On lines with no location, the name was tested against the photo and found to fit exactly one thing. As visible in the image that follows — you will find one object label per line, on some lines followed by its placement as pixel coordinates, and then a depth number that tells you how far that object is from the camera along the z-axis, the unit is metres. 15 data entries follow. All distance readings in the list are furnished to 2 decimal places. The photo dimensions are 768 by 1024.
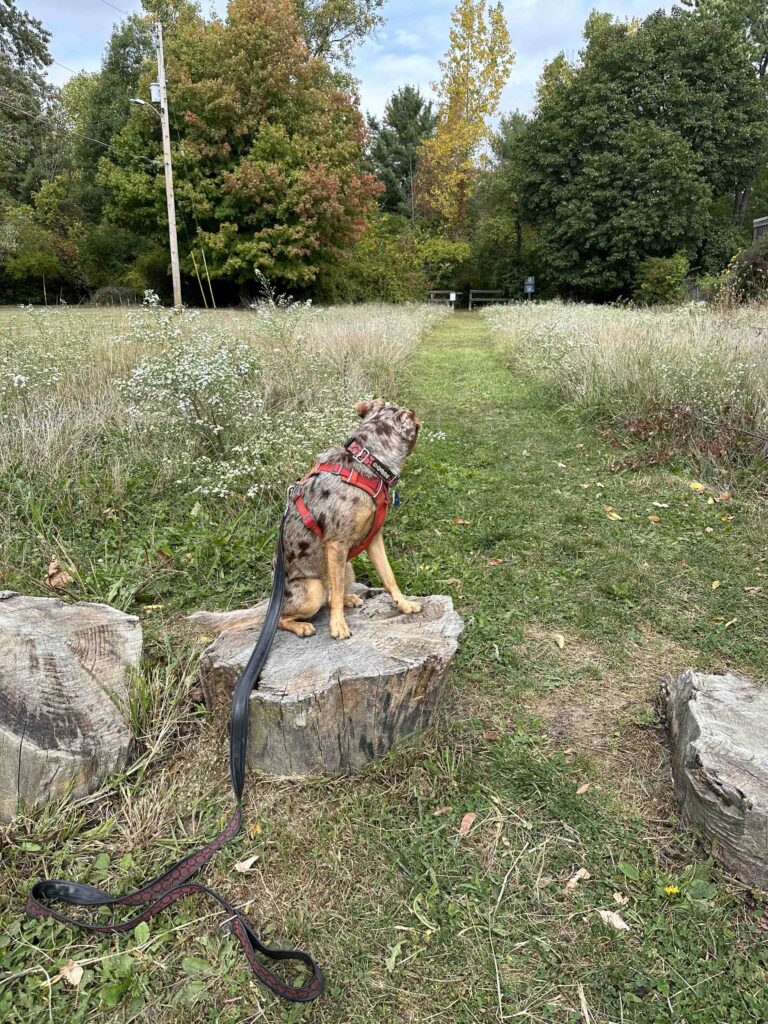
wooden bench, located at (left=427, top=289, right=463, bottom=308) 35.19
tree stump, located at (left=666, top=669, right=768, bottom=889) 2.05
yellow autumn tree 31.77
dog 2.63
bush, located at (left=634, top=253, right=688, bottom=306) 25.81
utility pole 17.34
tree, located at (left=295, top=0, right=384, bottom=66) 30.64
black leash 1.78
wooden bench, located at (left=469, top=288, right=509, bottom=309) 40.03
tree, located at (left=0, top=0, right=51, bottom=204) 26.45
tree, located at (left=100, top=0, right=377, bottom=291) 22.98
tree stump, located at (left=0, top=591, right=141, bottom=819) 2.29
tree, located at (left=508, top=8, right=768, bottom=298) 28.20
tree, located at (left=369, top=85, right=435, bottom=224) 46.62
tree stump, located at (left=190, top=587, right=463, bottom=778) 2.41
